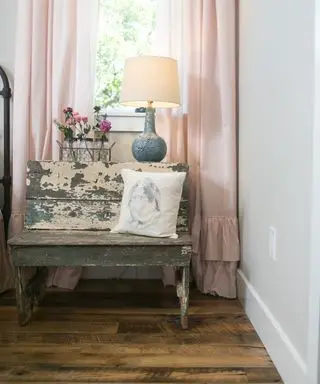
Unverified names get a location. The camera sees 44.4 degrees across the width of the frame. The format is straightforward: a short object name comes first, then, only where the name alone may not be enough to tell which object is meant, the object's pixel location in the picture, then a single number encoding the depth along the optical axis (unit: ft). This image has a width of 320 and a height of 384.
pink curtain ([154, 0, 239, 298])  7.06
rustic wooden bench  5.85
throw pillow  6.01
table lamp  6.44
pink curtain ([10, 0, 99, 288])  7.08
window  8.02
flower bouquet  7.02
